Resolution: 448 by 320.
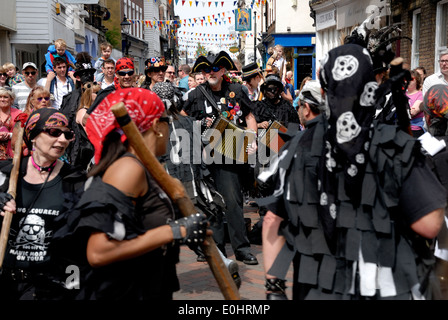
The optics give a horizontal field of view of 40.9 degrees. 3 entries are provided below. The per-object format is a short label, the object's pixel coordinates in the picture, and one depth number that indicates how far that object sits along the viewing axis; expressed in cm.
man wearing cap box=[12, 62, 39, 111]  953
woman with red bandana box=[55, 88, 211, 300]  251
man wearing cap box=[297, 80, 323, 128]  337
